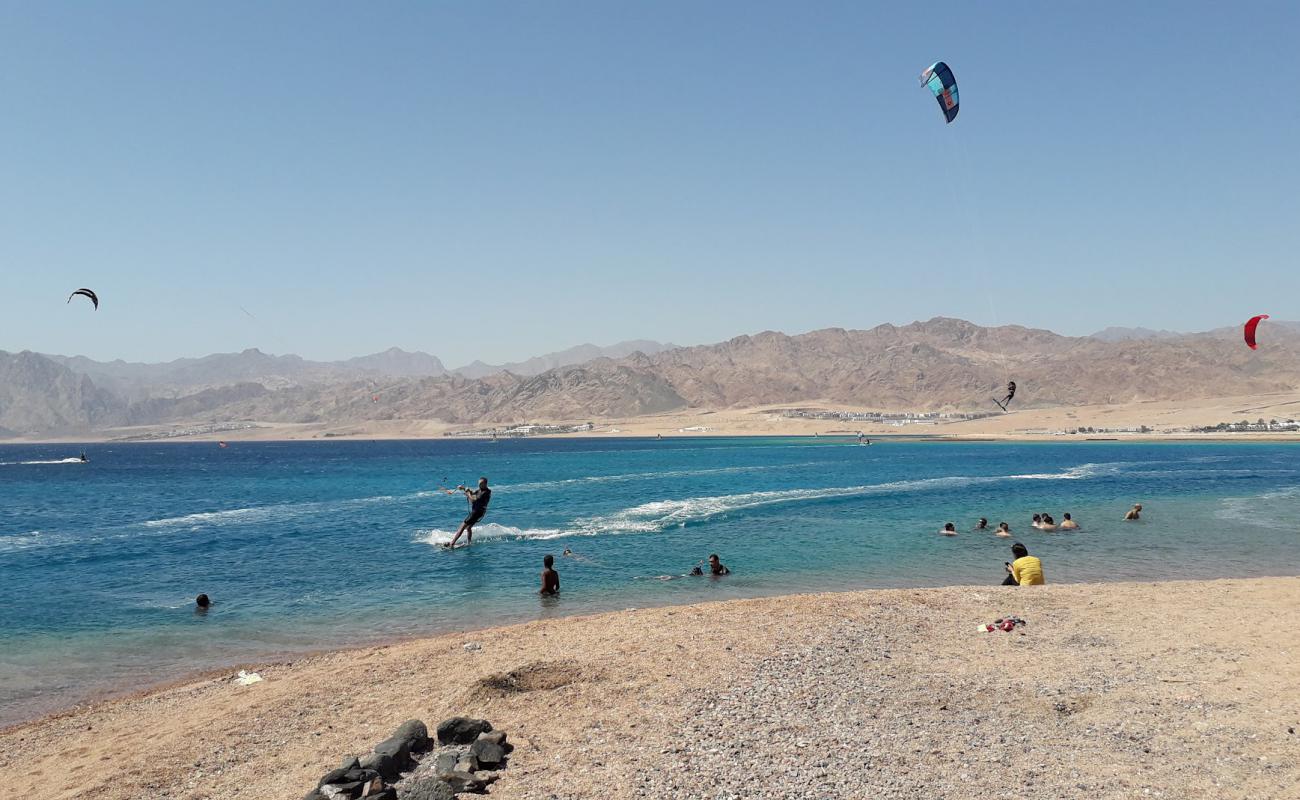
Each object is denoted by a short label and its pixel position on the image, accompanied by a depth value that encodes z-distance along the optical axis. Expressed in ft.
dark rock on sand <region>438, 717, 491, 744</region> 31.55
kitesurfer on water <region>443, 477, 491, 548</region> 97.09
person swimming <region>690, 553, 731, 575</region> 79.20
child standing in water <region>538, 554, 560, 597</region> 72.69
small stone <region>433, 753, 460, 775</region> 27.94
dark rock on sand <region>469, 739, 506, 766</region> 28.76
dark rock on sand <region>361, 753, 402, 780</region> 28.25
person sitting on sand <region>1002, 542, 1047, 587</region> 61.62
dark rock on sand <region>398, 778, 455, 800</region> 25.35
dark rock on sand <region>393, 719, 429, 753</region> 30.58
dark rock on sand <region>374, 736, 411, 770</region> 29.09
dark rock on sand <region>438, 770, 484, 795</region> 26.48
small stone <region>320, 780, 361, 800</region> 26.35
